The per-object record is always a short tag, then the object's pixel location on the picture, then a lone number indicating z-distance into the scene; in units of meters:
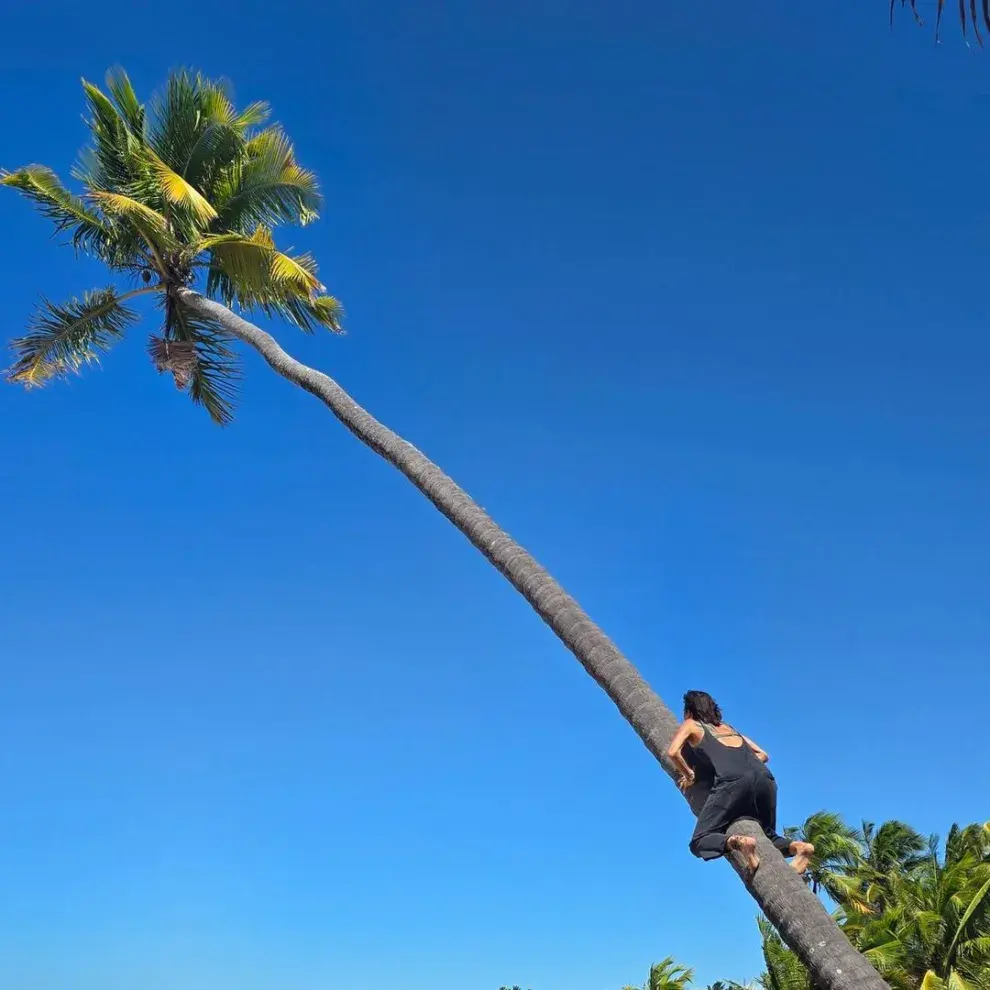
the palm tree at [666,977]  26.88
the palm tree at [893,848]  38.06
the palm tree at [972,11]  3.22
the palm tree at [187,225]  12.66
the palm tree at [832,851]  32.78
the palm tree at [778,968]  21.73
